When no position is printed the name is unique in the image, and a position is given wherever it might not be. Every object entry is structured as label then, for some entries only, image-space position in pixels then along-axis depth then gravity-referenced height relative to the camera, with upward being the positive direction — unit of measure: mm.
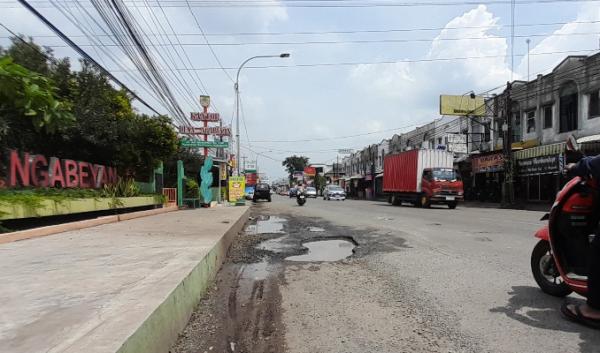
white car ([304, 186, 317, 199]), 57197 -1037
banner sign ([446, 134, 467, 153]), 35156 +3235
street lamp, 26675 +4328
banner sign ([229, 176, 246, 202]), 28500 -247
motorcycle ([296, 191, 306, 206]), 29828 -869
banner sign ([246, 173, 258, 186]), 64988 +682
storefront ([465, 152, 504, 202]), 30156 +670
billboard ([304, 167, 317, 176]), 115500 +3341
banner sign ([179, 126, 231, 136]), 25344 +2863
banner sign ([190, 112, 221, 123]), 25639 +3635
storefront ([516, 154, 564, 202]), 24453 +620
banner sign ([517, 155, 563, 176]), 24045 +1215
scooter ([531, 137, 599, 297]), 4620 -408
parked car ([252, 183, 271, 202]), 40469 -792
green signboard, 23234 +1943
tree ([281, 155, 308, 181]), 133000 +6008
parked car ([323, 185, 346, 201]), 47531 -924
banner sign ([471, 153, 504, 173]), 29500 +1575
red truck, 25750 +411
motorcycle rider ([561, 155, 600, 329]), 4129 -827
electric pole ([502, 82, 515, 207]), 27141 +2129
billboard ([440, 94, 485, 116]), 35156 +6110
